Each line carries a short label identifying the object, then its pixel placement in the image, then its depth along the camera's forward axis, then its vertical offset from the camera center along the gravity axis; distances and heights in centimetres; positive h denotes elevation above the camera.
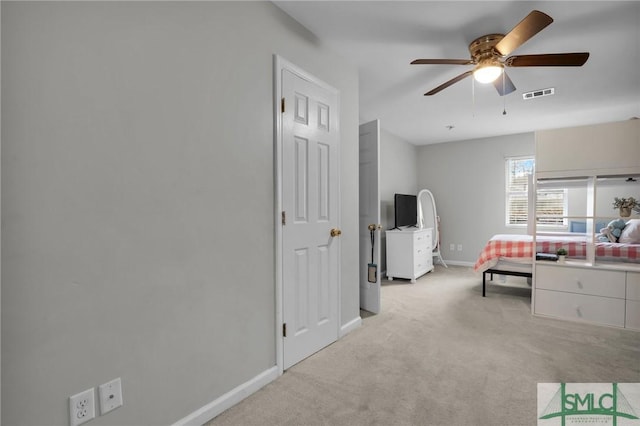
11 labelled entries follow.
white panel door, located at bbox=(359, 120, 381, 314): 337 -11
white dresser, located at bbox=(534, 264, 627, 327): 293 -84
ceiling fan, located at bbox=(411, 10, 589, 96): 191 +103
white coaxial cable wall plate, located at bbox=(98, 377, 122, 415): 129 -77
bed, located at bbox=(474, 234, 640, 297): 309 -49
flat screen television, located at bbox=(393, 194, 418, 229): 506 -9
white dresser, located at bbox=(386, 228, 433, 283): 469 -72
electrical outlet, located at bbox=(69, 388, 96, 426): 121 -77
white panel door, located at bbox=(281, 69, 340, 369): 219 -9
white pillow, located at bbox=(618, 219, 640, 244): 323 -29
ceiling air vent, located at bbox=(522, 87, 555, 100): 356 +124
